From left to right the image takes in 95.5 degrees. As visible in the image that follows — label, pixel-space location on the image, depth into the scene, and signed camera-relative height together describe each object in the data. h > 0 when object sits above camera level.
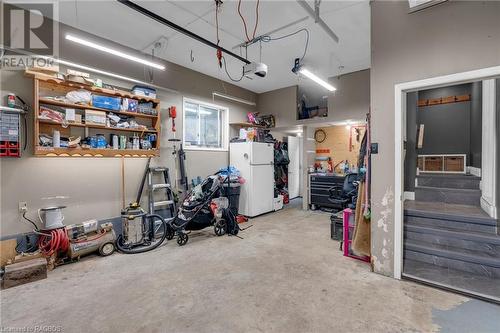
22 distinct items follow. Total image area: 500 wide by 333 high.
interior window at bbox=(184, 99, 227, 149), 5.35 +0.99
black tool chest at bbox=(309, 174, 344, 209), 6.03 -0.67
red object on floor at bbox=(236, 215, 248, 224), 5.24 -1.28
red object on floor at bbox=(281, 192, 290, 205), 7.06 -1.08
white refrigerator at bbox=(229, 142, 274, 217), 5.59 -0.24
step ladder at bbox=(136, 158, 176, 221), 4.34 -0.48
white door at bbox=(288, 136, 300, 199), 7.89 -0.03
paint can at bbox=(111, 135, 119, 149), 3.89 +0.40
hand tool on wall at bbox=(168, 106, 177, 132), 4.68 +1.06
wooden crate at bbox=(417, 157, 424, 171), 5.45 +0.02
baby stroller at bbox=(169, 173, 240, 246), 3.93 -0.90
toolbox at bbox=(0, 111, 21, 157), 2.90 +0.39
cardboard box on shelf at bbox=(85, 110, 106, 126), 3.57 +0.76
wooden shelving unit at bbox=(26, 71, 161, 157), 3.14 +0.64
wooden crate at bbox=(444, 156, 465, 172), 5.01 +0.02
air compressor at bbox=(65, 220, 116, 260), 3.19 -1.09
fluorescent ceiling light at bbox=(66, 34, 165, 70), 2.88 +1.61
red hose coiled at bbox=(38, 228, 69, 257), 3.00 -1.04
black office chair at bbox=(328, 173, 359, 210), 4.18 -0.50
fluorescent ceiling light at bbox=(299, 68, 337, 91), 4.26 +1.74
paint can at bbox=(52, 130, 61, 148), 3.30 +0.37
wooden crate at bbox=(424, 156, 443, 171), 5.21 +0.02
